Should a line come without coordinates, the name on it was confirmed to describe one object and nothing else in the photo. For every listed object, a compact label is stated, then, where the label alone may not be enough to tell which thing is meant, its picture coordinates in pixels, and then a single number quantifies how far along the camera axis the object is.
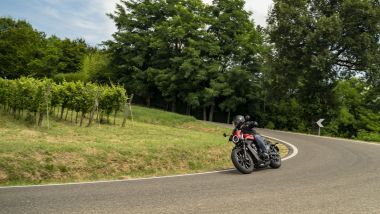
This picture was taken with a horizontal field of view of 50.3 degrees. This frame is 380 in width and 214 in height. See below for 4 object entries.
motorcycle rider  11.40
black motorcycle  10.73
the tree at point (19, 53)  53.84
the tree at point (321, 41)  28.64
